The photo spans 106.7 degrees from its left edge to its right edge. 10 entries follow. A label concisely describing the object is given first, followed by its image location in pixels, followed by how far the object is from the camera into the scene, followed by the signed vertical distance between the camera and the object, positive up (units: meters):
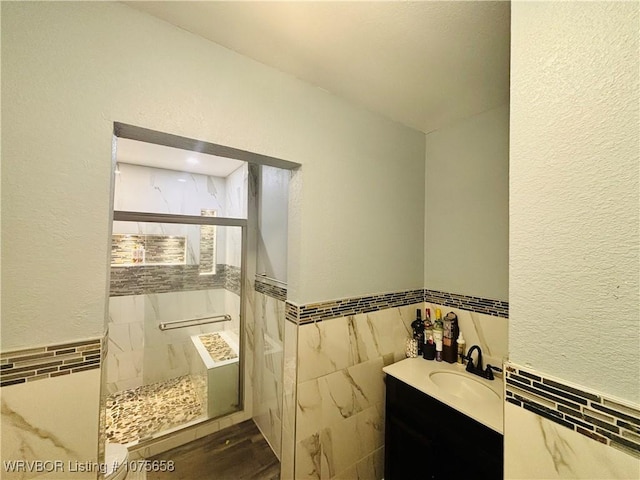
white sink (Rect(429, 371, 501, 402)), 1.17 -0.71
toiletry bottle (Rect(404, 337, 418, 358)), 1.47 -0.63
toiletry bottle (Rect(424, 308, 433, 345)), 1.48 -0.51
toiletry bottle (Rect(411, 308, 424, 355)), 1.50 -0.53
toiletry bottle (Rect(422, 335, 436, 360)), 1.43 -0.61
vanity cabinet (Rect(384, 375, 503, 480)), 0.92 -0.85
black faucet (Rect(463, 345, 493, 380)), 1.25 -0.64
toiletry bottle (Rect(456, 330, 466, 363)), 1.39 -0.58
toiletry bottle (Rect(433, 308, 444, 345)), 1.44 -0.50
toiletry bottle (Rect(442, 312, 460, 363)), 1.40 -0.54
